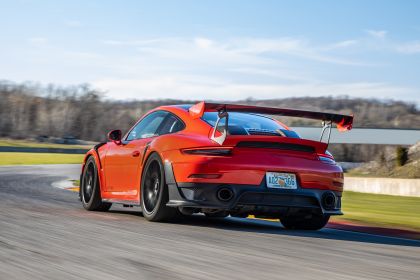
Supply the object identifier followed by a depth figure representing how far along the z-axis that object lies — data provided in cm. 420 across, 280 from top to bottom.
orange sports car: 750
